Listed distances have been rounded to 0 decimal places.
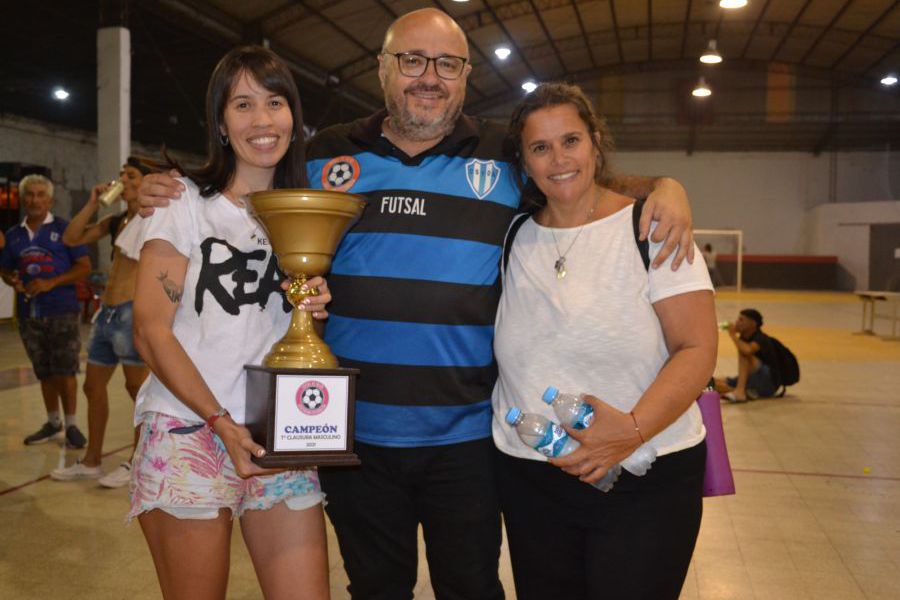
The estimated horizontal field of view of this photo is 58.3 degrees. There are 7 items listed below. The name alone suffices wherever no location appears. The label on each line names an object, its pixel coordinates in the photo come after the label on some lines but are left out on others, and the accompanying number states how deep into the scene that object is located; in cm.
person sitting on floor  769
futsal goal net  2514
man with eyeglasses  223
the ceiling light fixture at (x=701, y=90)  2250
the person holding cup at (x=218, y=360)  189
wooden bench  1260
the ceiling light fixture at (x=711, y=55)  1856
